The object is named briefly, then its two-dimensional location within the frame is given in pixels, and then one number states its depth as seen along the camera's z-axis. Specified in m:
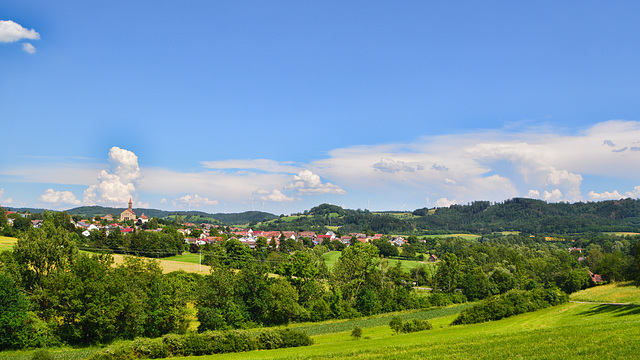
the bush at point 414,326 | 43.66
